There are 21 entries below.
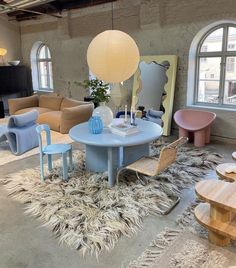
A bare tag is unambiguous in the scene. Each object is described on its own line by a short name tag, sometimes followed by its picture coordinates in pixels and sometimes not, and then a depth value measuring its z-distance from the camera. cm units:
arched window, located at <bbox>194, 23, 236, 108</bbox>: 522
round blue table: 329
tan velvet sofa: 586
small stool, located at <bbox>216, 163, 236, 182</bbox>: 273
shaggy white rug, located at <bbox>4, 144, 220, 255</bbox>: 257
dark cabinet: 829
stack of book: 348
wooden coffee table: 223
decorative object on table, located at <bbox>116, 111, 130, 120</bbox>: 484
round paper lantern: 318
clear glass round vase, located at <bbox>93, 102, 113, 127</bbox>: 387
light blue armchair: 468
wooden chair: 293
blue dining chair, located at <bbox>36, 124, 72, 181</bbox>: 356
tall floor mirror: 573
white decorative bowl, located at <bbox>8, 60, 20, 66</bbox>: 851
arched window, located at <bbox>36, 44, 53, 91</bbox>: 890
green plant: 376
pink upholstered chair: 506
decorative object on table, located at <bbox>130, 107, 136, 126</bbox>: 385
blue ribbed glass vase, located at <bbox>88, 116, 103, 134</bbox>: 360
